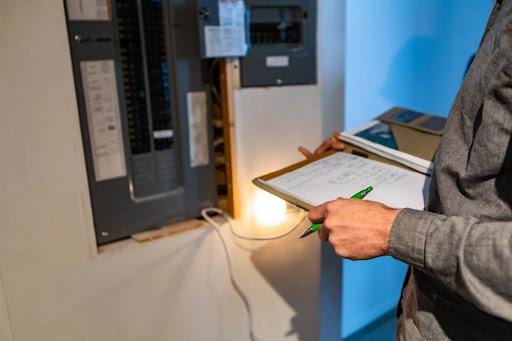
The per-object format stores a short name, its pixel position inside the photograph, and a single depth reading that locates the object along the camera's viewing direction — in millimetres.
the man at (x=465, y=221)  527
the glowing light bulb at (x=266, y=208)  1262
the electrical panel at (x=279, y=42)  1146
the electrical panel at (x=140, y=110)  975
